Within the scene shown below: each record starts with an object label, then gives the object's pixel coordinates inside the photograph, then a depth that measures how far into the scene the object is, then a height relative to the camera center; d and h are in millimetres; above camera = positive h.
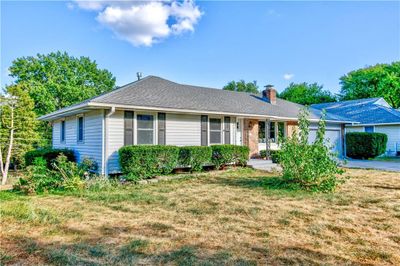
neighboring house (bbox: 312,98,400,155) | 19719 +1682
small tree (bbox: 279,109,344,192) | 7430 -610
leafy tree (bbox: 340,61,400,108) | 33188 +7573
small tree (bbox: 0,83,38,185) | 18500 +1452
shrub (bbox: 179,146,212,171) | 10359 -570
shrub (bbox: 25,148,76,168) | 11588 -493
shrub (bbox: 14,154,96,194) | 7438 -1070
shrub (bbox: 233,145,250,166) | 11719 -587
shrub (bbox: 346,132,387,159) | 16797 -256
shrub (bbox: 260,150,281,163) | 13245 -727
